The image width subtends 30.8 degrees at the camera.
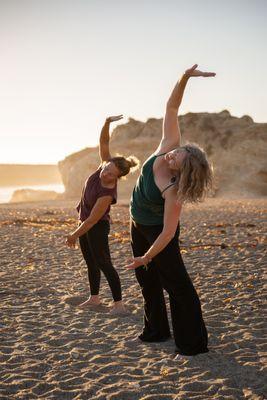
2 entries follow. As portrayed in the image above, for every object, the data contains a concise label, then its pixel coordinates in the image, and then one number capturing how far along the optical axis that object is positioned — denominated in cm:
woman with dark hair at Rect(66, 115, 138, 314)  534
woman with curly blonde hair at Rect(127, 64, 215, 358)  384
